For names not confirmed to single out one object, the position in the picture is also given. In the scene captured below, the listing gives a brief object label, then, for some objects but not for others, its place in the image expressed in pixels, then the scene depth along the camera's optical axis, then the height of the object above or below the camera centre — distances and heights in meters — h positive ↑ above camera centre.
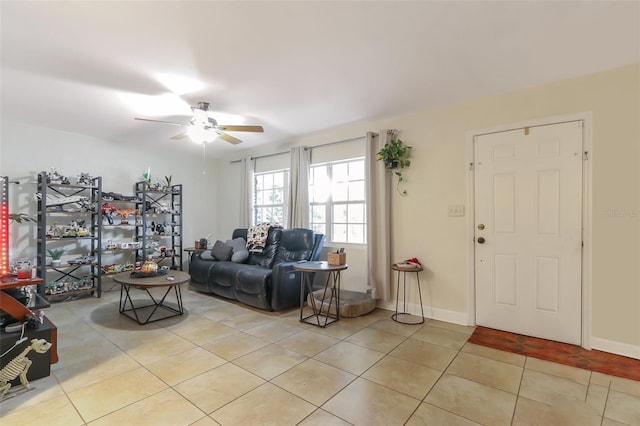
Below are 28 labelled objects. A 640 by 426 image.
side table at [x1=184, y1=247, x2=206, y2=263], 5.08 -0.62
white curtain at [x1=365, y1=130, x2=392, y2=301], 3.79 -0.08
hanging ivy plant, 3.68 +0.71
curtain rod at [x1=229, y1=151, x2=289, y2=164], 5.09 +1.01
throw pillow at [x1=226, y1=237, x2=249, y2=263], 4.56 -0.57
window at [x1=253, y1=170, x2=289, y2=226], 5.30 +0.31
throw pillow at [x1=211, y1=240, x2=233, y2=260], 4.68 -0.58
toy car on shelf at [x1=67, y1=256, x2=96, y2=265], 4.27 -0.68
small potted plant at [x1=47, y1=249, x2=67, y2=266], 4.20 -0.59
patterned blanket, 4.64 -0.36
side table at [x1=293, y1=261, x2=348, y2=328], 3.28 -1.05
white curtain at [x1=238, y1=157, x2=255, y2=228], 5.53 +0.39
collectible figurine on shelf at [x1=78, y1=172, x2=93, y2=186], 4.37 +0.49
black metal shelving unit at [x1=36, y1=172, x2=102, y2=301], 4.02 -0.36
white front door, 2.77 -0.16
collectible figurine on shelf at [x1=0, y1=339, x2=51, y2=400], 1.94 -1.00
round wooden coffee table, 3.21 -1.14
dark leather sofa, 3.73 -0.79
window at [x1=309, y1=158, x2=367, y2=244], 4.28 +0.19
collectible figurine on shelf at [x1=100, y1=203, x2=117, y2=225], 4.67 +0.03
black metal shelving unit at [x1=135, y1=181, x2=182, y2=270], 5.02 -0.16
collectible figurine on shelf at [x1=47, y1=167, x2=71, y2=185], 4.11 +0.47
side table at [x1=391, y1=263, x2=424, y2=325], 3.37 -0.97
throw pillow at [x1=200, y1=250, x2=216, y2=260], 4.79 -0.67
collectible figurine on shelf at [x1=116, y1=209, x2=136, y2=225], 4.82 -0.02
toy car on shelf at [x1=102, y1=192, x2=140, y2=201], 4.63 +0.25
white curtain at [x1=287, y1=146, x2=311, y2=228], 4.61 +0.38
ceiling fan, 3.06 +0.89
